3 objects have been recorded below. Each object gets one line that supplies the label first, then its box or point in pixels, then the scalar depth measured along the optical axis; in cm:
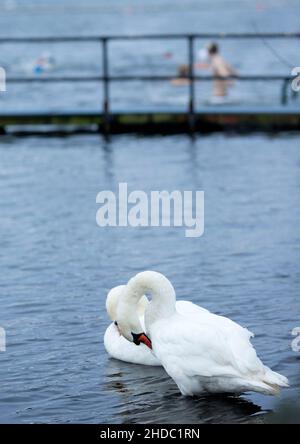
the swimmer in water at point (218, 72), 2445
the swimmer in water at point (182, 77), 2057
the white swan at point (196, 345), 769
